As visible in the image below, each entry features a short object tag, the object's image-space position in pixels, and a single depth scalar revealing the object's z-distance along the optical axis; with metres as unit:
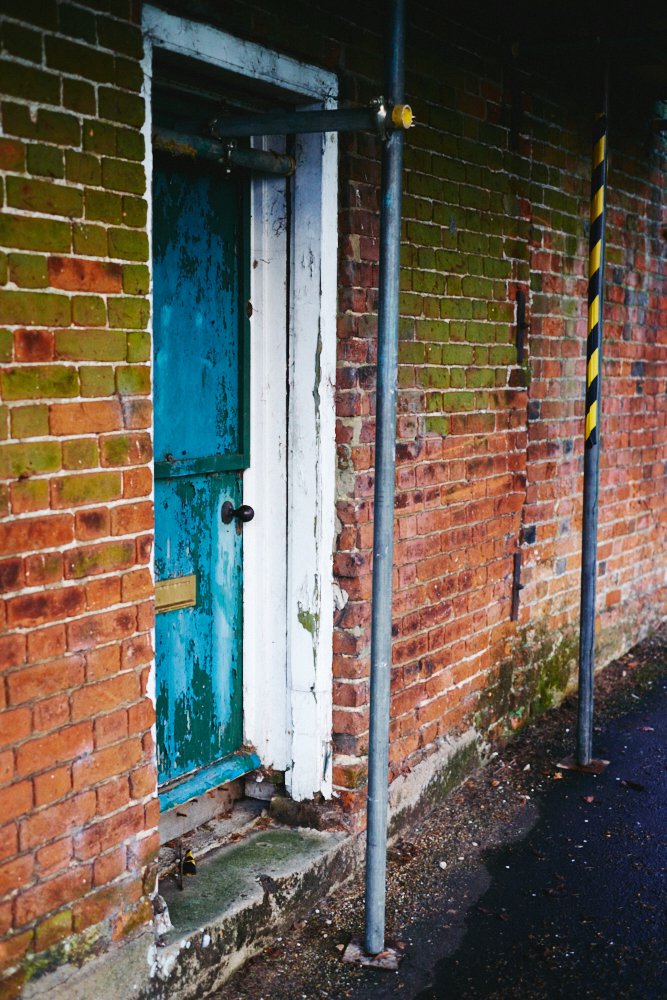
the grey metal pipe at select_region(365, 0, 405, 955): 2.98
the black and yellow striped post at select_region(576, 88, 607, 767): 4.58
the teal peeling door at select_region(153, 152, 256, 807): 3.48
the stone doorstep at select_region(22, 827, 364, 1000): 2.94
